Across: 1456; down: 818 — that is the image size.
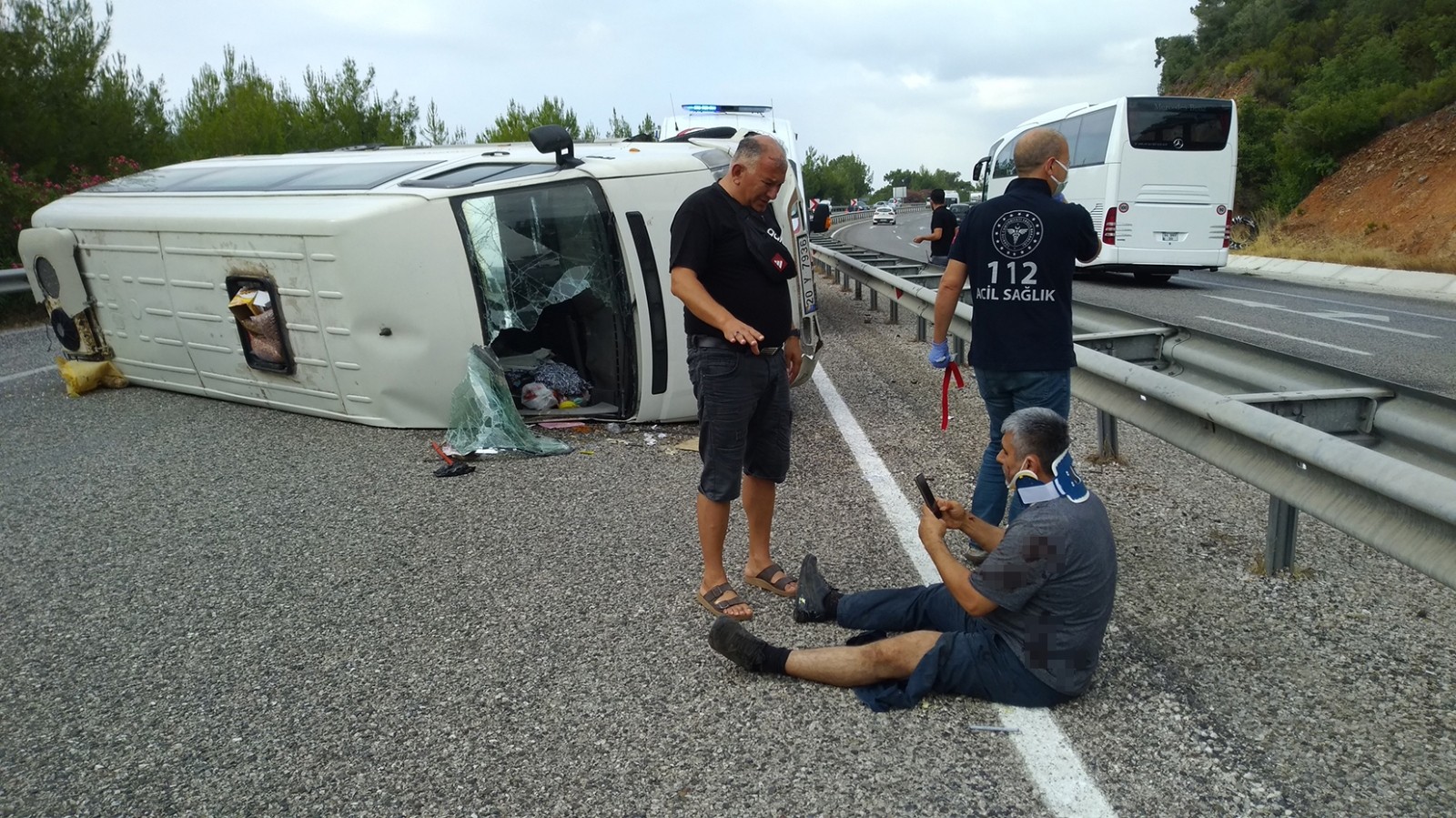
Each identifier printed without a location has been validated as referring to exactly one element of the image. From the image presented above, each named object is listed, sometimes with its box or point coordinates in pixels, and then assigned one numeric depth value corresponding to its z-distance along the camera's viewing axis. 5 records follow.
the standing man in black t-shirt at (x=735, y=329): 3.86
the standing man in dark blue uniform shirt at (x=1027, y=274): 4.08
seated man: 3.04
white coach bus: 17.69
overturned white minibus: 6.45
